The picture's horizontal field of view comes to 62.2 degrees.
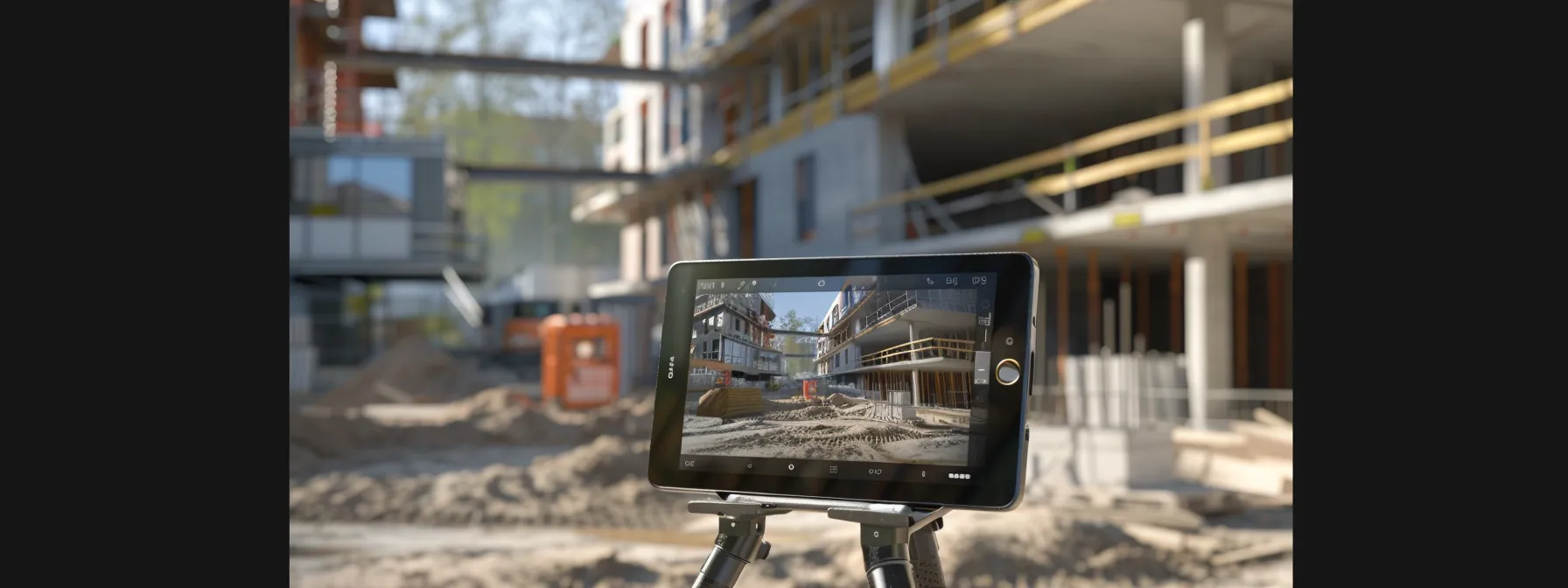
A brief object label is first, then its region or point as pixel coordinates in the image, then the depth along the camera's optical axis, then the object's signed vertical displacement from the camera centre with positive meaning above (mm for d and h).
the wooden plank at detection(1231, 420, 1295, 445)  13086 -1229
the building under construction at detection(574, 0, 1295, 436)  15172 +3051
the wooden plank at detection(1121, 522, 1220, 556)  9266 -1644
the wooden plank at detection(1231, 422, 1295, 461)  12883 -1305
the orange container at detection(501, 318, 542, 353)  40438 -568
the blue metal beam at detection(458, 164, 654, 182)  34875 +3823
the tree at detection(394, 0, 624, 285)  70875 +12143
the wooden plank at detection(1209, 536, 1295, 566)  8977 -1657
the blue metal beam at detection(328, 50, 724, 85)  30188 +5886
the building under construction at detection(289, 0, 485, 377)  28438 +1980
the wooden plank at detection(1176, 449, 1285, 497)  12352 -1567
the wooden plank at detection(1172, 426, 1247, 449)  13148 -1283
